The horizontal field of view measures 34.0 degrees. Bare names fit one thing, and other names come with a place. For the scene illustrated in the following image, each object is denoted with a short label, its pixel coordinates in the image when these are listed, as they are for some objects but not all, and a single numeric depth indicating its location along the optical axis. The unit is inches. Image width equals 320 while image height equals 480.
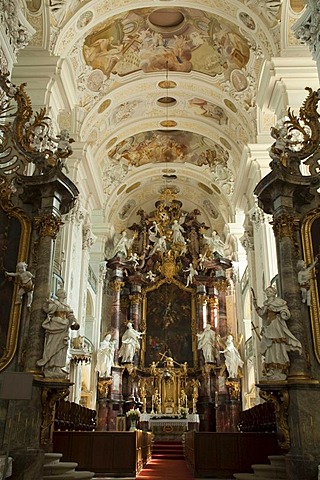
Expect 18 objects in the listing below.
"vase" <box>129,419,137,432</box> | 661.0
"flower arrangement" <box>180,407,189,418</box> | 795.4
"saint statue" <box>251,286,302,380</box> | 326.0
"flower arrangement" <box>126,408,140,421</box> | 648.4
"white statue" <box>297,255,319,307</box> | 343.3
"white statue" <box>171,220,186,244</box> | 987.8
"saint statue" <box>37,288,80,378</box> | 323.0
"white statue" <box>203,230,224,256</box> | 959.0
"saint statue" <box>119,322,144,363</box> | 867.4
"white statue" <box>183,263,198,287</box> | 965.8
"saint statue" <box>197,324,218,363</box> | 872.9
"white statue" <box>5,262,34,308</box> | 335.0
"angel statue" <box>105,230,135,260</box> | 966.4
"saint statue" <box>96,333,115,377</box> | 827.4
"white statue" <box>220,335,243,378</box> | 823.1
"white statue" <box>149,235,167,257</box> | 981.2
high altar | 838.5
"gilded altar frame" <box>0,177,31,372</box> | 329.4
